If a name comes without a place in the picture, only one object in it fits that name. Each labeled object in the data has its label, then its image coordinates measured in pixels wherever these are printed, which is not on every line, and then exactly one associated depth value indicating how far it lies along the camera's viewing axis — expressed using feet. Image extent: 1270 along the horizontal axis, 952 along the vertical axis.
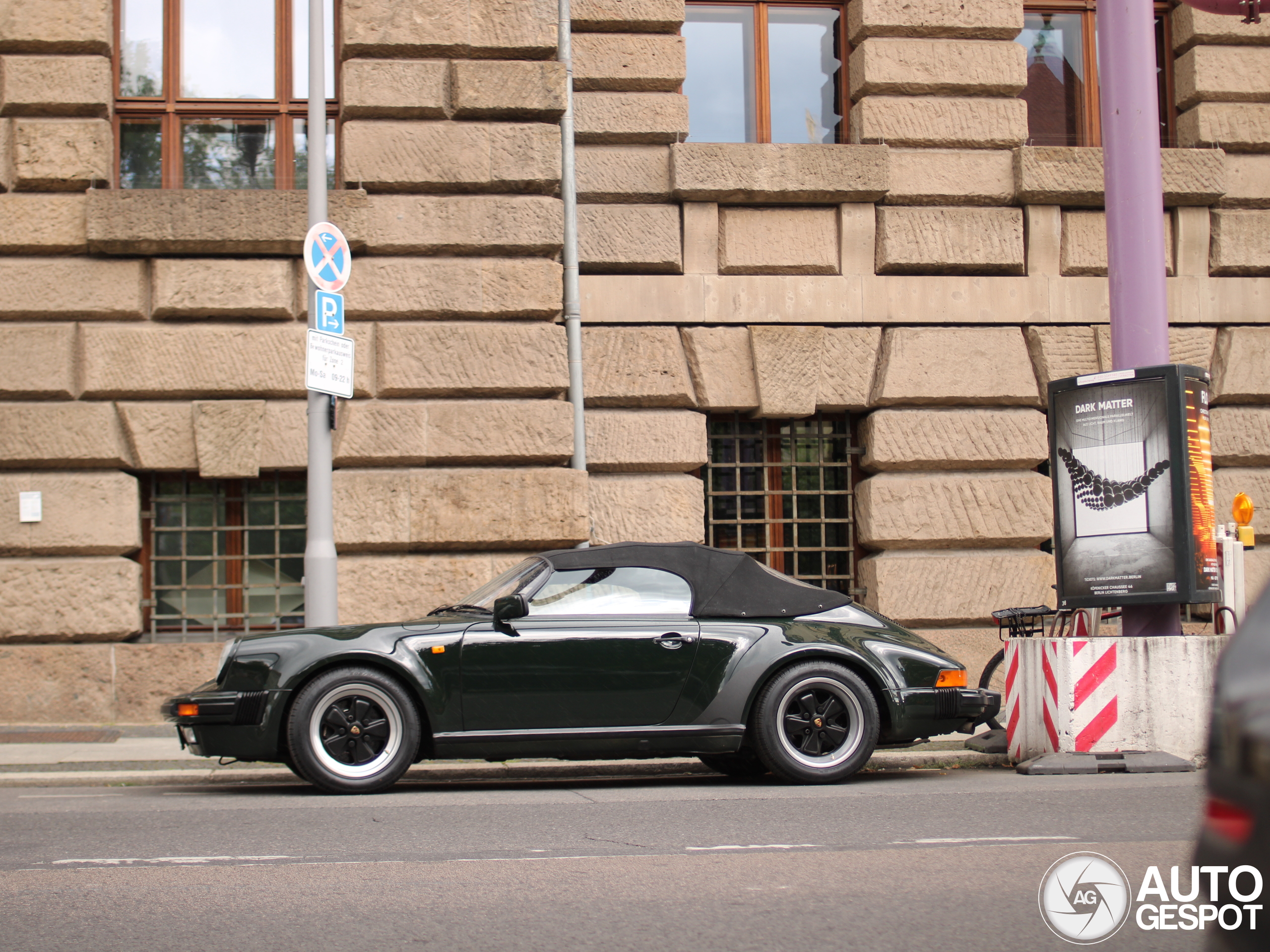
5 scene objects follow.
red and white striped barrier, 26.68
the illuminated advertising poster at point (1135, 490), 27.43
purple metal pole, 29.43
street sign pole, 29.66
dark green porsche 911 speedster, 23.56
